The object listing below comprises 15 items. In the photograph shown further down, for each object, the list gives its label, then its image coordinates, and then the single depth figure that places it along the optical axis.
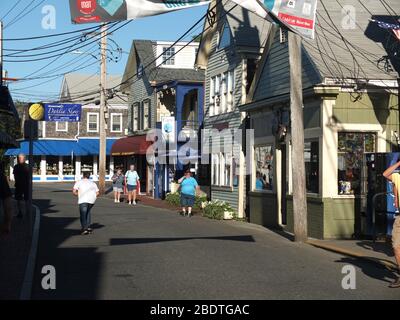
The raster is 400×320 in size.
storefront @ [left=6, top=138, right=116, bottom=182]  52.41
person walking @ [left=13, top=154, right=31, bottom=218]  19.06
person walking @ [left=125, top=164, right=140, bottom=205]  27.91
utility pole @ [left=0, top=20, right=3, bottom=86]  23.88
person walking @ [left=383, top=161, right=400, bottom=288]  9.23
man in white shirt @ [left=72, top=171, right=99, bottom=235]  15.59
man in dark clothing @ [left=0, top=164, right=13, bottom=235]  11.95
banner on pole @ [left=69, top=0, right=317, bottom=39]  13.26
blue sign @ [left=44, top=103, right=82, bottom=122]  37.88
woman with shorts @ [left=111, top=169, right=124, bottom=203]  29.38
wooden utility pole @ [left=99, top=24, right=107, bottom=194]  34.81
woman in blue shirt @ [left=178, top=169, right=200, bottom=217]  21.97
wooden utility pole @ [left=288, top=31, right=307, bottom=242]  14.45
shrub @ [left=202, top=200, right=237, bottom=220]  21.75
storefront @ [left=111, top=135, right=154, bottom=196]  35.81
